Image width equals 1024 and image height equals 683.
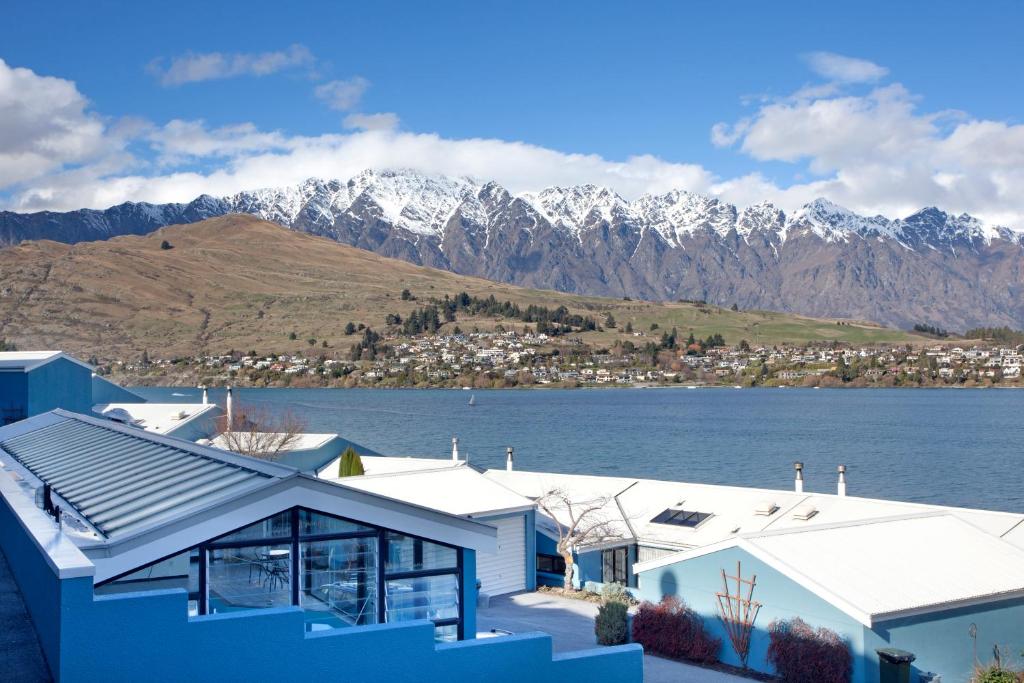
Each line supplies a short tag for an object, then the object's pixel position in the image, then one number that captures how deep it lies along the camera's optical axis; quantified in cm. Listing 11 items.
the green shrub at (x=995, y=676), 1427
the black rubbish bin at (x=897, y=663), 1459
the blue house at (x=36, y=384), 3131
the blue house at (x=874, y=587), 1602
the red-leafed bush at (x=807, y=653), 1593
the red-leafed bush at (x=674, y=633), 1820
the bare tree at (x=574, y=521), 2359
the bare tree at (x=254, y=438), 3517
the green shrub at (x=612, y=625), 1844
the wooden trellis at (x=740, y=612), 1761
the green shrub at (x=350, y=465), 3084
